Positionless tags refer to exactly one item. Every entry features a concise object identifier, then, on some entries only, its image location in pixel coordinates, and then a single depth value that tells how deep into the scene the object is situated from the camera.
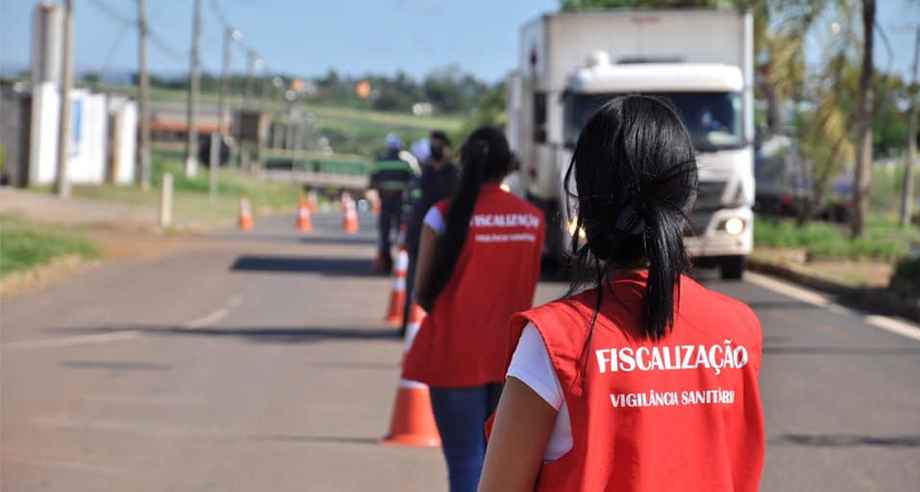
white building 44.88
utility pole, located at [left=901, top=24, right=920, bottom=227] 43.43
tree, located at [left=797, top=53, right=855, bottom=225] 28.12
